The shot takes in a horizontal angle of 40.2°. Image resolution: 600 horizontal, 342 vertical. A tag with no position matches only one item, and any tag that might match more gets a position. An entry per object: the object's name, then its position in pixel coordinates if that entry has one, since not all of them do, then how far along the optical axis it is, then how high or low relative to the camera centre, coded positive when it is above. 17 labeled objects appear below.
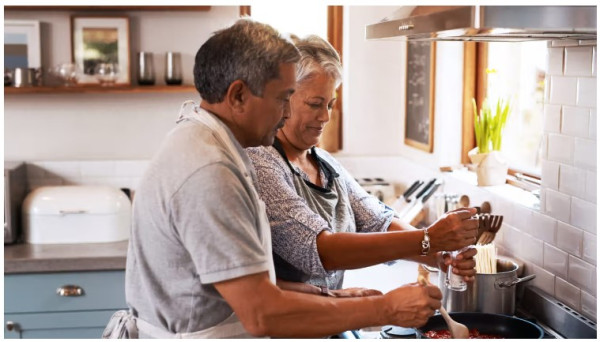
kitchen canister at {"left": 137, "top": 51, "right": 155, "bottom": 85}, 4.27 +0.05
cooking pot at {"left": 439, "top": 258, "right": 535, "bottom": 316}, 2.59 -0.67
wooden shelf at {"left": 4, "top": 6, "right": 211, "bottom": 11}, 4.21 +0.37
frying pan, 2.36 -0.71
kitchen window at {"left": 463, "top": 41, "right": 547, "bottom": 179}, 3.37 -0.04
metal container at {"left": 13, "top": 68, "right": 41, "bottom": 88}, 4.18 +0.02
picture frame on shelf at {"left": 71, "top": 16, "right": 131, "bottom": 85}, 4.27 +0.18
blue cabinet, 3.64 -0.99
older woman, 2.08 -0.35
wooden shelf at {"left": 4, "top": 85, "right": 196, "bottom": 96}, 4.17 -0.04
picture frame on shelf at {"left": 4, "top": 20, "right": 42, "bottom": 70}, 4.23 +0.19
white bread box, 3.89 -0.66
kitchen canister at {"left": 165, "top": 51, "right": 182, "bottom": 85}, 4.28 +0.06
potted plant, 3.29 -0.26
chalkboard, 3.96 -0.07
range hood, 1.71 +0.13
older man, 1.56 -0.29
